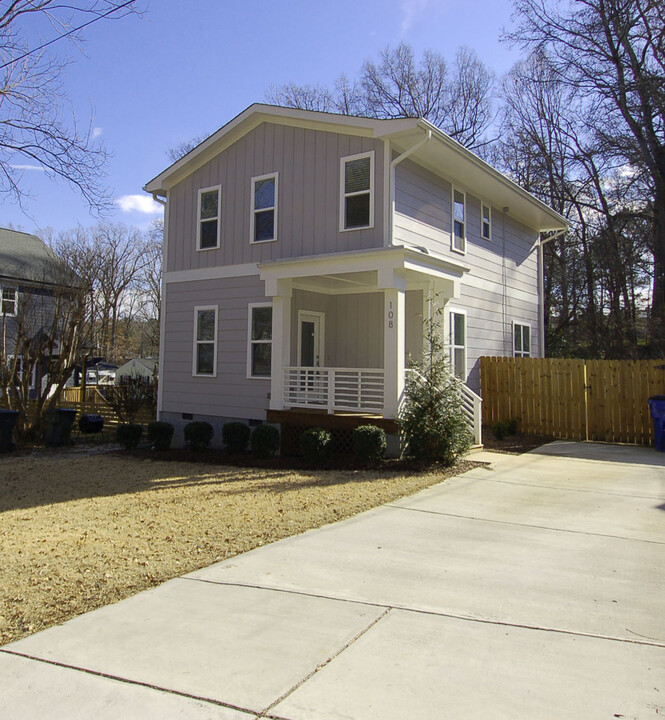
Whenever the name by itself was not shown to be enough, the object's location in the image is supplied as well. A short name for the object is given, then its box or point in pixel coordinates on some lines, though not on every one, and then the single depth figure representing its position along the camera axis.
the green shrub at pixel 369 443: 10.36
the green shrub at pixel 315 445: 10.97
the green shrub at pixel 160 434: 13.70
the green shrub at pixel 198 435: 13.34
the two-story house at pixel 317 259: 11.59
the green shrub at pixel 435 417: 10.10
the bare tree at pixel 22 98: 7.17
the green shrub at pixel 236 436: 12.73
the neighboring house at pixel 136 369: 24.61
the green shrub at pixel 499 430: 14.05
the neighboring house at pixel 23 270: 21.85
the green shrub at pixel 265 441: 11.92
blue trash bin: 12.24
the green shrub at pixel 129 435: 14.09
